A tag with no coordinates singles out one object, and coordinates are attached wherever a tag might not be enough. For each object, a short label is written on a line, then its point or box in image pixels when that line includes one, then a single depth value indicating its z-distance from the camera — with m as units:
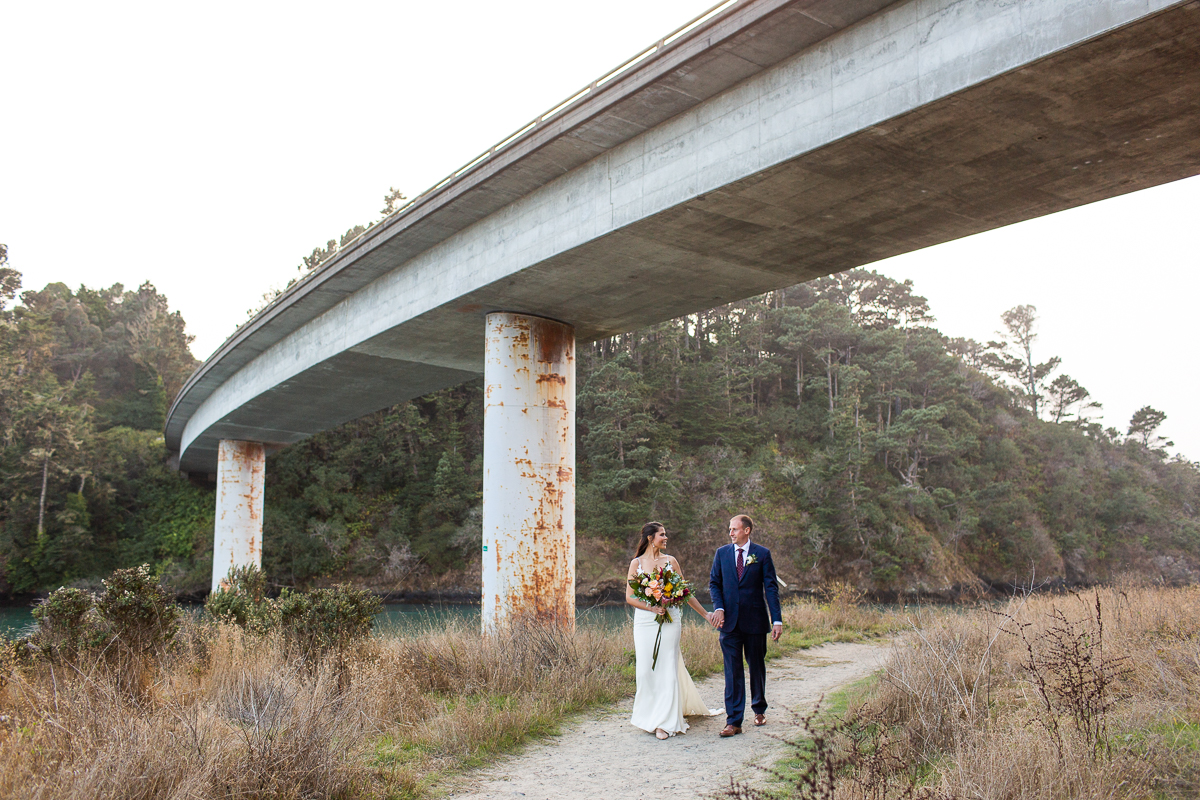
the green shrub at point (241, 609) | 8.09
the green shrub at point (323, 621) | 7.60
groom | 6.47
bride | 6.42
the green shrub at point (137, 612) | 6.95
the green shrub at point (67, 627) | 6.57
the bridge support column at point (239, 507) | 25.48
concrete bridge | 5.61
